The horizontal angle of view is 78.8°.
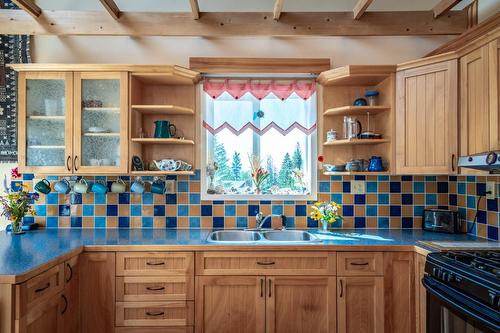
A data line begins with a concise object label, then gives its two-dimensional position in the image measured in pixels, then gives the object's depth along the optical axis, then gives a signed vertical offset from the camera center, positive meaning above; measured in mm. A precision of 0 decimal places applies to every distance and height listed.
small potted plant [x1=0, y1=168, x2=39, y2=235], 2223 -286
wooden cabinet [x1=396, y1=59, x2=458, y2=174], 1994 +340
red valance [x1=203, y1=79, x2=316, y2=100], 2547 +670
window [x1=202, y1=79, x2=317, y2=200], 2566 +247
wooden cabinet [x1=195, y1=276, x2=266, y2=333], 1942 -866
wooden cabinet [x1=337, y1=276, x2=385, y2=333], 1947 -867
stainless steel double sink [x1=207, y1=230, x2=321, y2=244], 2371 -524
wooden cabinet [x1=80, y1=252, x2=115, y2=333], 1932 -792
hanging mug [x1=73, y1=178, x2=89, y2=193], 2395 -145
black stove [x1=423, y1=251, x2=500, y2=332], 1255 -525
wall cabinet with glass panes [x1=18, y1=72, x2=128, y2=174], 2207 +336
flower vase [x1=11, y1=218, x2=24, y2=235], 2261 -430
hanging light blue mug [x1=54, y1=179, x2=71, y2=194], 2389 -141
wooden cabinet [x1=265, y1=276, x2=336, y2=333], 1948 -869
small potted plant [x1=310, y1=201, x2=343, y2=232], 2381 -355
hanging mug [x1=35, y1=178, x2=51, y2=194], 2367 -144
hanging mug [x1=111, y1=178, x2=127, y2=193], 2426 -147
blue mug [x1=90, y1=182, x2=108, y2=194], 2389 -153
